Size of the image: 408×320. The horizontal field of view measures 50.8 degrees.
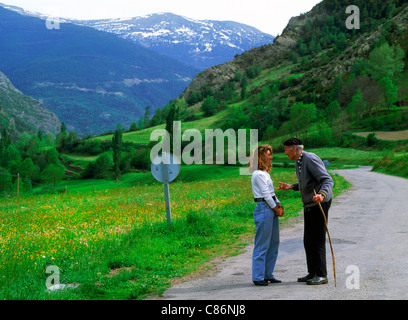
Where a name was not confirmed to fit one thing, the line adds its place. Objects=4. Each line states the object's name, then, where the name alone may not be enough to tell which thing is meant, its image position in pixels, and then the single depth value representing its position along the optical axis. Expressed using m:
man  7.55
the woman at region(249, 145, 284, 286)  7.83
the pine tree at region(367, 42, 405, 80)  142.00
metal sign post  12.77
